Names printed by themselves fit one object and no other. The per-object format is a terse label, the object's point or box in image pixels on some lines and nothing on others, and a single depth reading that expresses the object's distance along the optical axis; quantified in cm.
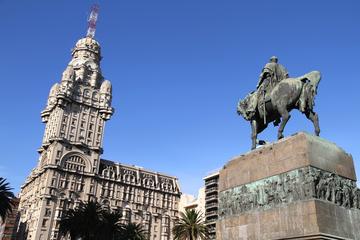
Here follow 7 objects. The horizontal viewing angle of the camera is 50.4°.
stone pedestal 1345
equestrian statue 1593
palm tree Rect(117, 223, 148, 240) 6738
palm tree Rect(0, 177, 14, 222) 4709
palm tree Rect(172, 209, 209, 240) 6400
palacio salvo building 8686
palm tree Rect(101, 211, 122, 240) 5944
